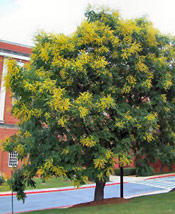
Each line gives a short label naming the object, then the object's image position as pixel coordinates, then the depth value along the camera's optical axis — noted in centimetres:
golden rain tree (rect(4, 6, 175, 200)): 793
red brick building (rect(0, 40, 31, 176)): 2686
